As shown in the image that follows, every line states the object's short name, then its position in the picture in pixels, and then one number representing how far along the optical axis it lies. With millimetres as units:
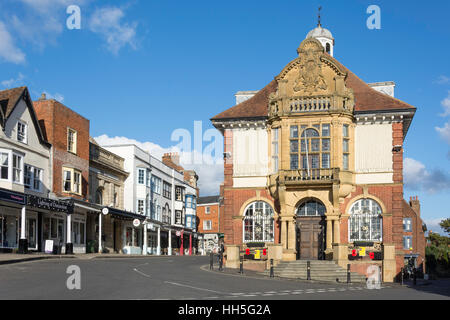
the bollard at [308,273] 26866
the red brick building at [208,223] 84375
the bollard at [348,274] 26920
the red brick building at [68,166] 41375
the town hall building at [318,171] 31641
